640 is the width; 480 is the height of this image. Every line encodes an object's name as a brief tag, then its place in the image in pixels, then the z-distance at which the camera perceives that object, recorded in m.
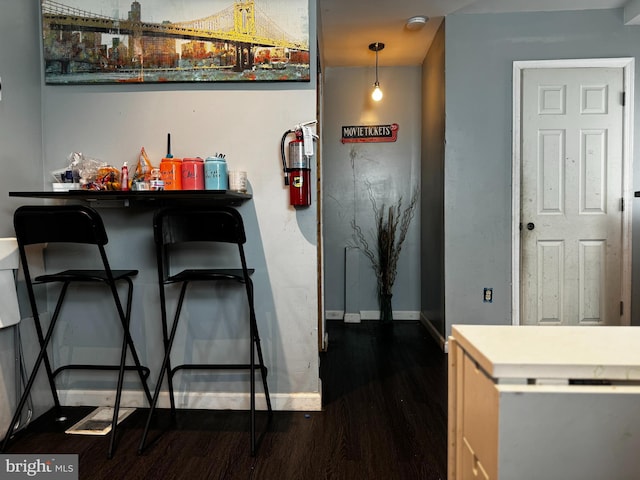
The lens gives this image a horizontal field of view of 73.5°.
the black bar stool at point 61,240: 1.84
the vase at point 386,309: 4.35
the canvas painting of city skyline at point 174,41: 2.25
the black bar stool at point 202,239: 1.90
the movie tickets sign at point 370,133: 4.45
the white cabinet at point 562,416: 0.69
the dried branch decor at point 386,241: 4.36
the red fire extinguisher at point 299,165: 2.18
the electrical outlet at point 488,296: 3.36
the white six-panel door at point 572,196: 3.24
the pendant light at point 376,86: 3.92
